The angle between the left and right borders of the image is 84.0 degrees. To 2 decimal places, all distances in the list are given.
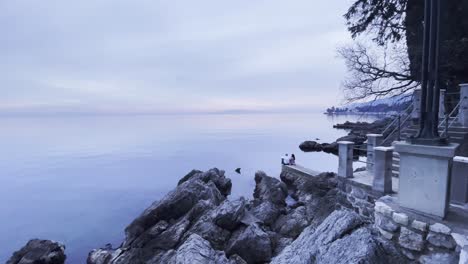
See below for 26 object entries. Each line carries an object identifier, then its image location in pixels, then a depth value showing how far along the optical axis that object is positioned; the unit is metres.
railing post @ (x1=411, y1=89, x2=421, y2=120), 10.65
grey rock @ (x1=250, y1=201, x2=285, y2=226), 11.83
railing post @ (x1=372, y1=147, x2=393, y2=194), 5.81
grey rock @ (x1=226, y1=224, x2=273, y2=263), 8.34
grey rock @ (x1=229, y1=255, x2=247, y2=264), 7.79
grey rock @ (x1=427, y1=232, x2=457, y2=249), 3.63
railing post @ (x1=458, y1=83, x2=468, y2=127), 8.93
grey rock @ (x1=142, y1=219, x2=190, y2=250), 9.44
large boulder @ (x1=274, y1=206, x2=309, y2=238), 10.64
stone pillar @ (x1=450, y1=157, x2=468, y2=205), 4.42
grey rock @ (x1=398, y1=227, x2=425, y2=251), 3.89
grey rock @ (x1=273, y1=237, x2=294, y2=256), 8.78
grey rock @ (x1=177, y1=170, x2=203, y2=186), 21.79
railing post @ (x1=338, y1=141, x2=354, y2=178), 7.34
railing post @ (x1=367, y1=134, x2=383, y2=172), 8.67
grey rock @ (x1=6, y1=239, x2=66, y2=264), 10.65
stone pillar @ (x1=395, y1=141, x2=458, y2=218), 3.76
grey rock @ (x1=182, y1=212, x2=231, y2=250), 9.02
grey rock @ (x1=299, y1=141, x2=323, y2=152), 44.87
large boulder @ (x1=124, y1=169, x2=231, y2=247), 11.75
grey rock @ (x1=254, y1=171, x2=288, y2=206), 15.60
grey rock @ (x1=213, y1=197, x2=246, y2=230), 9.73
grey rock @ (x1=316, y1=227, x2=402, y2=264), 3.73
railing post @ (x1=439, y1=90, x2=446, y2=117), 11.04
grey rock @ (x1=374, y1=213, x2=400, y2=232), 4.23
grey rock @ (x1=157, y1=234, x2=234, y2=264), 6.43
